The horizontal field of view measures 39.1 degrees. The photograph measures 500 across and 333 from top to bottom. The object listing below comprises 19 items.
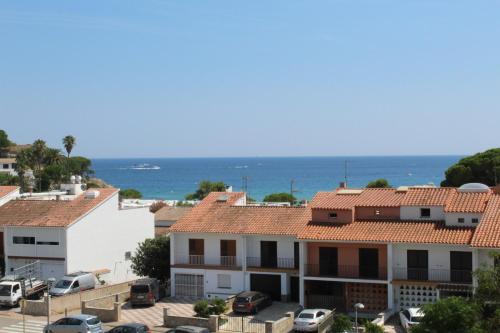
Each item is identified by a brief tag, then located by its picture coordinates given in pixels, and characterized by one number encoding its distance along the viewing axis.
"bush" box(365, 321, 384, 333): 31.77
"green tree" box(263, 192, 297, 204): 99.82
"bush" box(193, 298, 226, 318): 37.78
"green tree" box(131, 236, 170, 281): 46.94
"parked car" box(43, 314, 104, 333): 33.12
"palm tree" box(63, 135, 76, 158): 121.81
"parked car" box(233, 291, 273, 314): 38.66
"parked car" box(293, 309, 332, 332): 34.66
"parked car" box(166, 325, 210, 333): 31.64
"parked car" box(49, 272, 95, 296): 42.19
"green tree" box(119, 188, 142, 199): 131.89
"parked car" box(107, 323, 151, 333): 31.70
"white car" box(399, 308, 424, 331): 33.88
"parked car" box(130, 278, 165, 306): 41.44
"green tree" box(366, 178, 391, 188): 82.79
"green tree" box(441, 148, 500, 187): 65.25
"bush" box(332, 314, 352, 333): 33.16
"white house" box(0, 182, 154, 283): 46.84
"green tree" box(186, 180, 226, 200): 106.12
